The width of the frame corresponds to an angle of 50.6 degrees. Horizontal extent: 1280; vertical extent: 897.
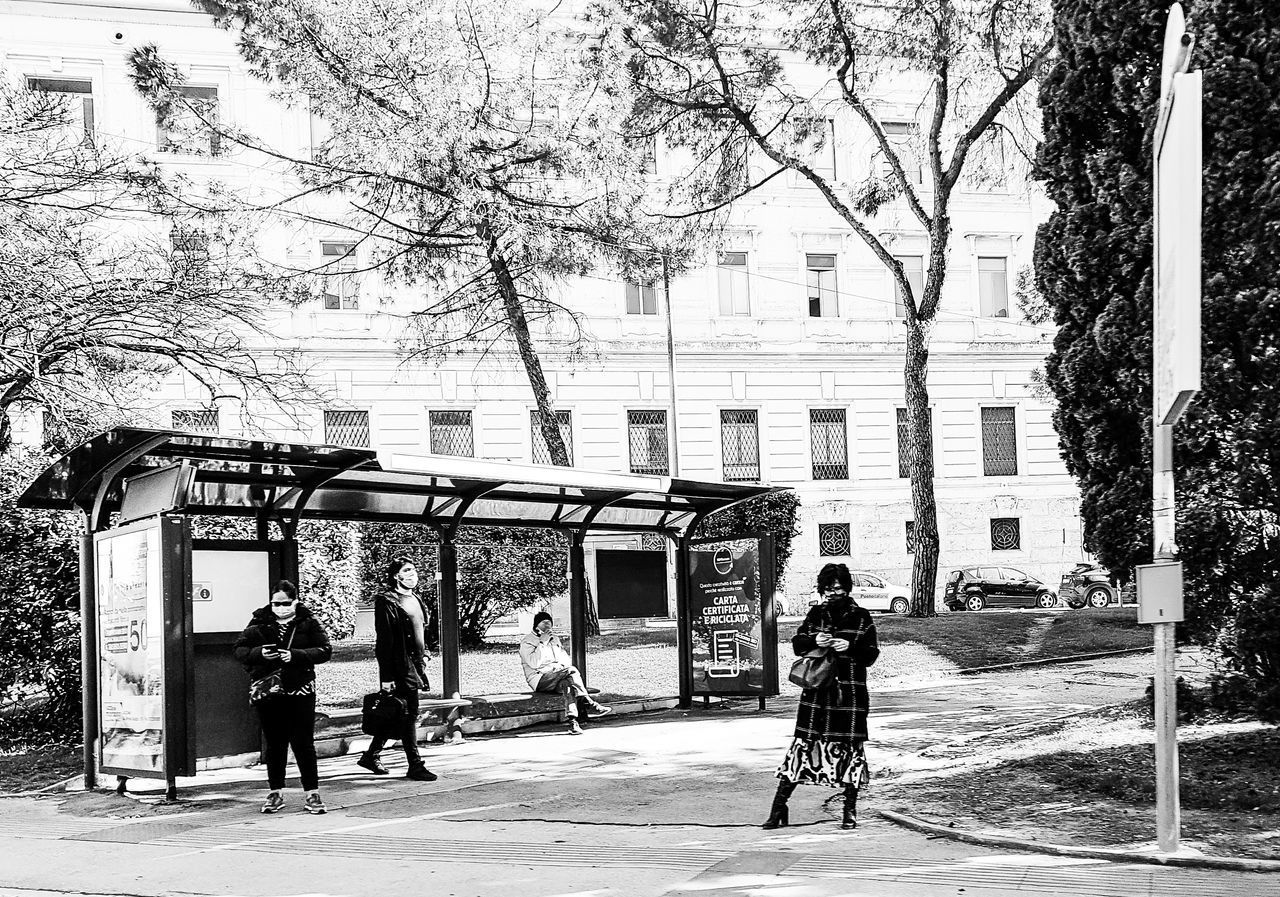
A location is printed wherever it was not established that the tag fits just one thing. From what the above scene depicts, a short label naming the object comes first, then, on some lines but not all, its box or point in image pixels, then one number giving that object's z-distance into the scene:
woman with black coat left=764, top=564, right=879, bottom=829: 8.48
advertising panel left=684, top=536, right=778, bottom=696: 15.49
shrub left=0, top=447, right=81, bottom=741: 13.84
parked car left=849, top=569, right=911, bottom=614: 39.28
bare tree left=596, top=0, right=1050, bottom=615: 24.61
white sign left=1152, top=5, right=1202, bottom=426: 6.99
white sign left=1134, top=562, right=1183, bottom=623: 7.16
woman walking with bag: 11.16
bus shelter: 10.67
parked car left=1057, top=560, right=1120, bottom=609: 39.00
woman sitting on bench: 14.23
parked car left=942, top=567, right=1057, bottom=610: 39.12
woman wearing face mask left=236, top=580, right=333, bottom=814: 9.88
